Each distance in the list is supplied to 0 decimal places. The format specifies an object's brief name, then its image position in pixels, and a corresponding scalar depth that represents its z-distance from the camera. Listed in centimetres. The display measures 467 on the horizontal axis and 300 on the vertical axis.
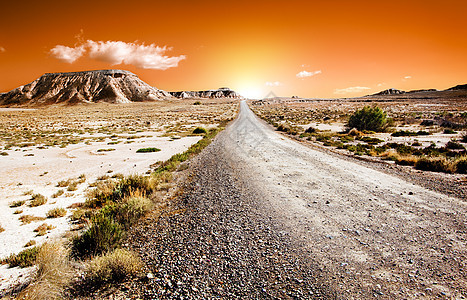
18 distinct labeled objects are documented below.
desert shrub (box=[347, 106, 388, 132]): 2583
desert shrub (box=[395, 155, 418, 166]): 1131
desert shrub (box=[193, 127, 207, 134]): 2905
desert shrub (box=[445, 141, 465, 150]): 1489
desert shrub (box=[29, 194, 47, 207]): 738
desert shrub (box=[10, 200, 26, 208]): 738
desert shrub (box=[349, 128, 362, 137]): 2278
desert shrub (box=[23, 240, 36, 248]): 509
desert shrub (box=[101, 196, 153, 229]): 596
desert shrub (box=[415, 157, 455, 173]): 976
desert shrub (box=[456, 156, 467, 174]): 970
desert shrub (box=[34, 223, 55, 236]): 556
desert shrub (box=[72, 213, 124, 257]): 464
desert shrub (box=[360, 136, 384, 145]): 1872
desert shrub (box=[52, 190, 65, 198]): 820
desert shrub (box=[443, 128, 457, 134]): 2177
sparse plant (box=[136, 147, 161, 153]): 1725
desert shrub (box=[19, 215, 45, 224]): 623
